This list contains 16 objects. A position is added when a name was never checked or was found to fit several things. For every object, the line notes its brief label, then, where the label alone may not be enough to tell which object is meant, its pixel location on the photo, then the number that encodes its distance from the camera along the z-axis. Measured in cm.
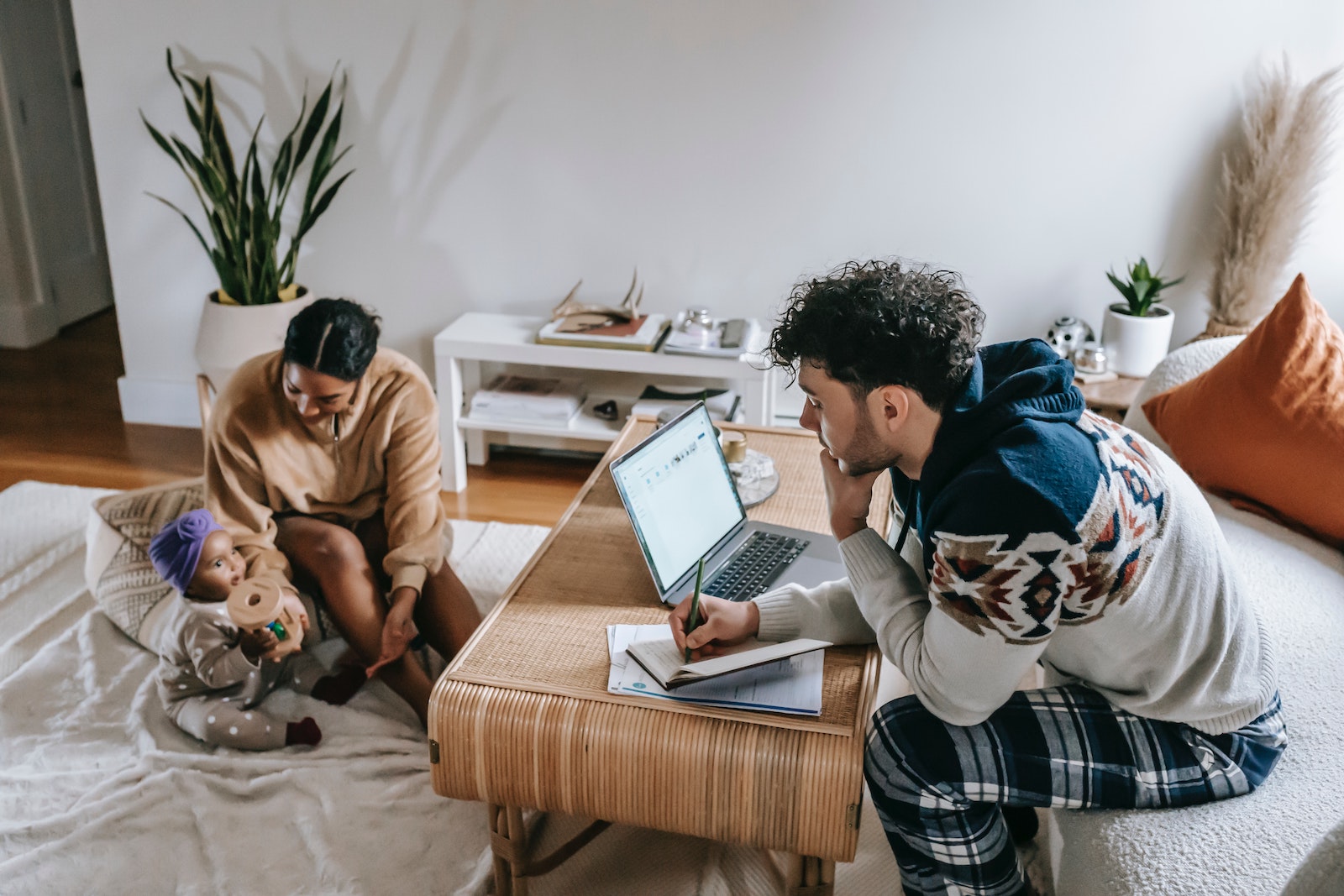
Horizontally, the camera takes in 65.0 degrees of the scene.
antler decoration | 302
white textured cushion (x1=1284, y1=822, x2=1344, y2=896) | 96
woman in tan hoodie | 195
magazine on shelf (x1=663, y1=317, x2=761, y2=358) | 289
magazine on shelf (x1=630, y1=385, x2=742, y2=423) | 298
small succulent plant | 278
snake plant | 294
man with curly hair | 114
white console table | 290
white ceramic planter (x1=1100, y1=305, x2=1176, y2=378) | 279
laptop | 159
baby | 189
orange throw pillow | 189
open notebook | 133
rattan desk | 128
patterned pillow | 224
